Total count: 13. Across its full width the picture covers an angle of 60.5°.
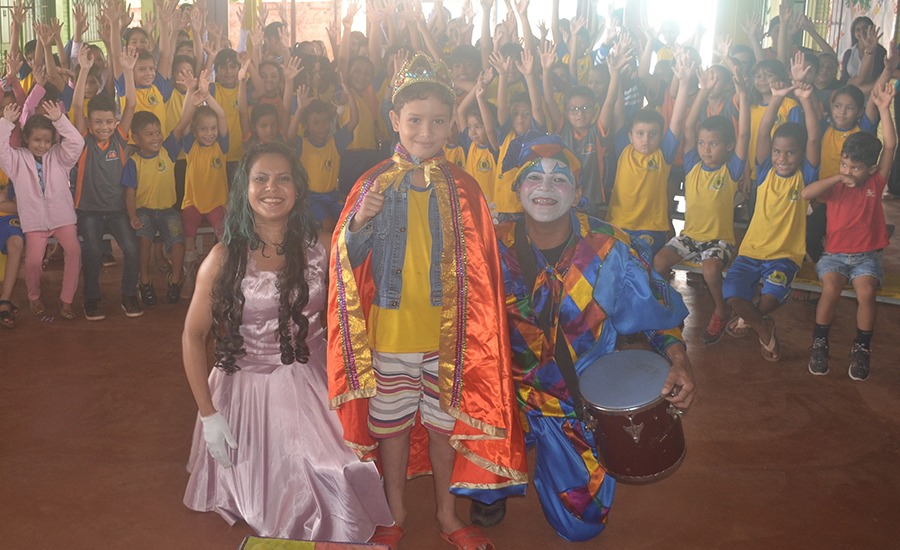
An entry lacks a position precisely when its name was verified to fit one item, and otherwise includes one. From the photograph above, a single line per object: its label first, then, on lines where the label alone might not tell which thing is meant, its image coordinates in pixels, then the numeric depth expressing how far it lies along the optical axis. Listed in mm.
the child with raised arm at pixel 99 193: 5500
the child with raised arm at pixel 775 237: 4883
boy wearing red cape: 2658
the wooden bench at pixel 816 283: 5496
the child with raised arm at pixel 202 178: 5984
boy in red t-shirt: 4590
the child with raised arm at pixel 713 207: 5180
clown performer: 2811
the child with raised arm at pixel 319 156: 6164
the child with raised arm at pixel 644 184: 5520
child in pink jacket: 5227
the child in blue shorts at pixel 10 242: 5324
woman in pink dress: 2791
